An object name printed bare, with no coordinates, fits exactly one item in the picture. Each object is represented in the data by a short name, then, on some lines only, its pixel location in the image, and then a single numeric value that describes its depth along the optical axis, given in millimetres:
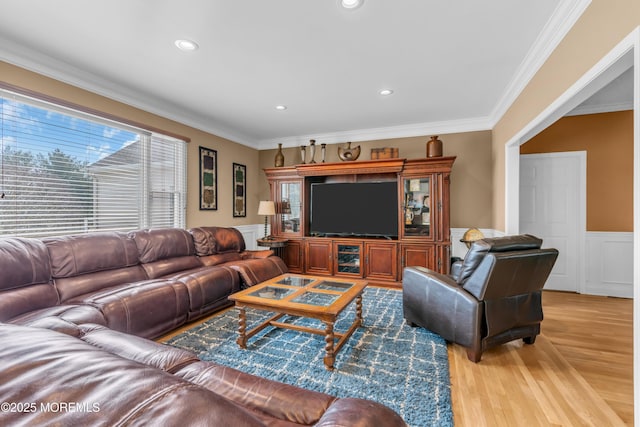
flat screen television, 4566
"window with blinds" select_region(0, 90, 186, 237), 2521
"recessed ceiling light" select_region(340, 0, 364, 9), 1896
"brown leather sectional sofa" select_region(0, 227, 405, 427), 464
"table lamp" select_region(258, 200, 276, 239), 4864
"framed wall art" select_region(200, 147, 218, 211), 4453
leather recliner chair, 2115
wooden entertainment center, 4156
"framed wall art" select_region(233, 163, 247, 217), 5172
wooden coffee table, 2062
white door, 3941
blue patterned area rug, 1744
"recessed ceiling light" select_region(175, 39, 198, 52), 2369
